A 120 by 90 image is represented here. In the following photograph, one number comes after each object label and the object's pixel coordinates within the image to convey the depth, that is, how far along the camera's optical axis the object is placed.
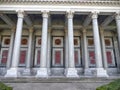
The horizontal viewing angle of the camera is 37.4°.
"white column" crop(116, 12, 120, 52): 21.24
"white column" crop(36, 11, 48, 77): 18.81
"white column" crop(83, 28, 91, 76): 23.64
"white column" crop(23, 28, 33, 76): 23.36
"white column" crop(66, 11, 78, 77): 18.90
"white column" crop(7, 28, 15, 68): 23.71
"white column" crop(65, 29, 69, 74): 24.48
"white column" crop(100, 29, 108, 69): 24.70
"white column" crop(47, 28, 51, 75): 24.36
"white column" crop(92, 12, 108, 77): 19.07
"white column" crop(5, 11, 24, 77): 18.74
